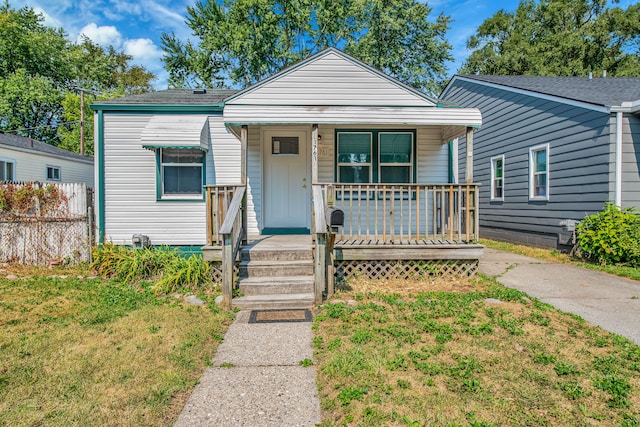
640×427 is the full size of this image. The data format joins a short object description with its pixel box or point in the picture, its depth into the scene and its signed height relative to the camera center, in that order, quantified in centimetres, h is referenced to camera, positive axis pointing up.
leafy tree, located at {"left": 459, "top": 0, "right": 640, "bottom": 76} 2109 +1004
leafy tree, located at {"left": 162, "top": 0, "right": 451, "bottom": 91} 1952 +962
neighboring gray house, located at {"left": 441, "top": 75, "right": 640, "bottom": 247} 709 +134
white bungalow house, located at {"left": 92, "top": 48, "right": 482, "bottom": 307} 741 +107
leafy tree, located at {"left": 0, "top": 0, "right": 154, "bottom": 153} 2281 +951
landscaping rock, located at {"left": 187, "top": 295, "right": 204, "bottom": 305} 502 -137
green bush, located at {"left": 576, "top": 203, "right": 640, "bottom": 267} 668 -61
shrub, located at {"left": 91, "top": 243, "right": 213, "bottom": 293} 566 -107
